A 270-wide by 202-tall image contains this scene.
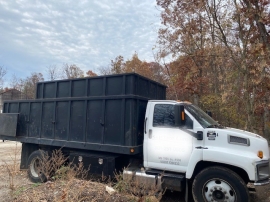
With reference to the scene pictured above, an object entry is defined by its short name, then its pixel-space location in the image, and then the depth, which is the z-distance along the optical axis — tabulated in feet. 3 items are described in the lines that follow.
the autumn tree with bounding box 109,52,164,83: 99.30
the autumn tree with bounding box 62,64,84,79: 124.63
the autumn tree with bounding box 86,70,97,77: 118.50
